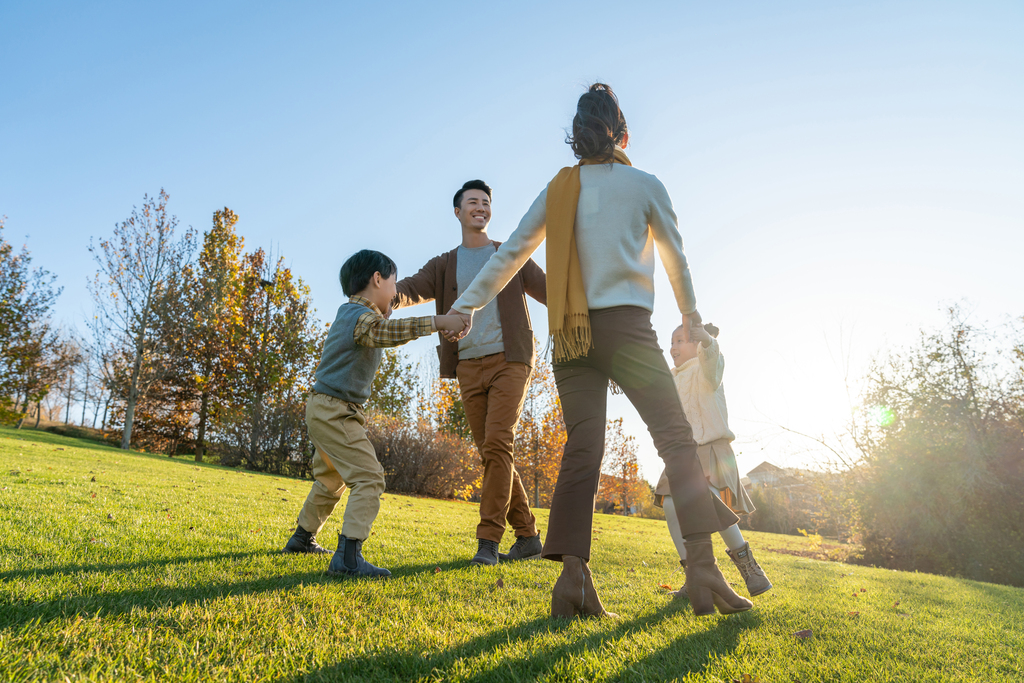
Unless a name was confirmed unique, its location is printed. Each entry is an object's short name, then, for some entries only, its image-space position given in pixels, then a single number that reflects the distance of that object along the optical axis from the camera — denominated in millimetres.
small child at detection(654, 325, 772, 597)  3373
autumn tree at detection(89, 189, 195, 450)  19703
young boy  2857
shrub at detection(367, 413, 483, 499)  15391
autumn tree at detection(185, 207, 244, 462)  22406
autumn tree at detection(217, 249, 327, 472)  22656
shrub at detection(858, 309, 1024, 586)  9617
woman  2266
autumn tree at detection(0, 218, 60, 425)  22266
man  3721
